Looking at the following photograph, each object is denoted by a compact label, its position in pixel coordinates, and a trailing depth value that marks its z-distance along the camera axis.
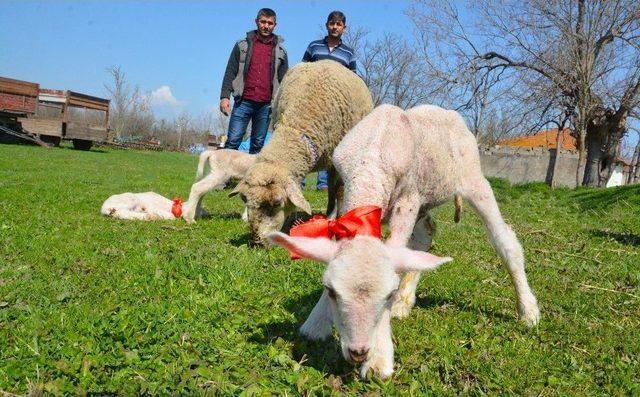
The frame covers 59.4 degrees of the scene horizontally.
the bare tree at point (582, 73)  21.55
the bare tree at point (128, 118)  74.11
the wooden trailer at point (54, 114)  25.94
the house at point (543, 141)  54.84
